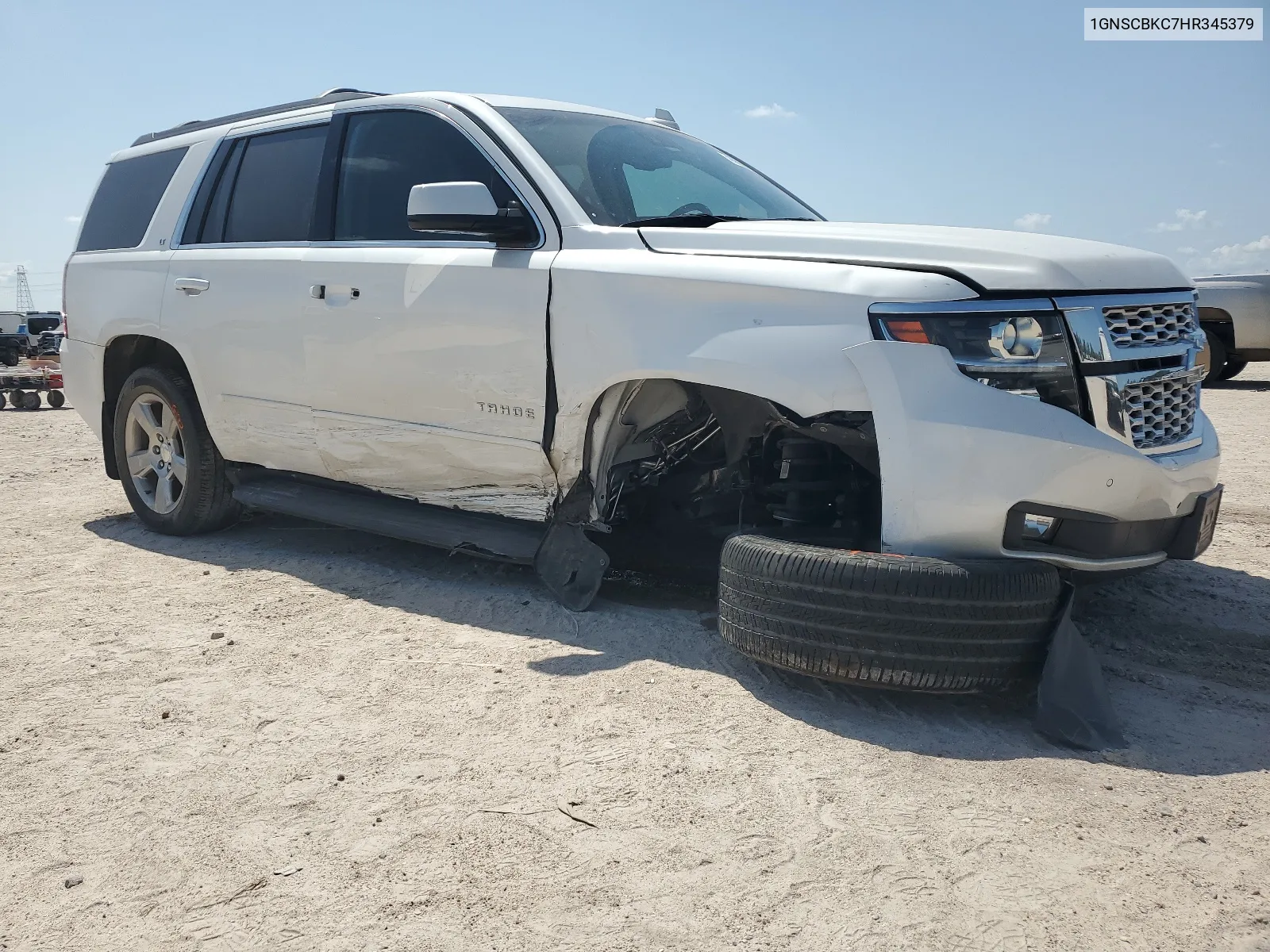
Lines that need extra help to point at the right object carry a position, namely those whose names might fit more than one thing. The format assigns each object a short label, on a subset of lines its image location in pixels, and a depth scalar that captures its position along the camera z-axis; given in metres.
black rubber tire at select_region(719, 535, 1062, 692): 2.93
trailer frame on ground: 13.72
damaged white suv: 3.00
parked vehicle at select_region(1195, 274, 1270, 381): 13.04
